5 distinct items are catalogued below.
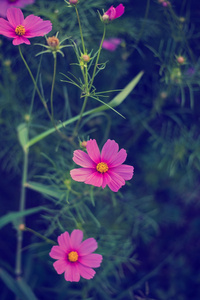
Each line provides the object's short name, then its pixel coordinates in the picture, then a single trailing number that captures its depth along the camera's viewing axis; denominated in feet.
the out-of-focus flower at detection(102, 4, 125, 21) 2.35
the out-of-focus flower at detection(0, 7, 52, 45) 2.42
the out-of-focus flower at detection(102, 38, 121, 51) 4.03
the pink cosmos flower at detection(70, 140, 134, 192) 2.29
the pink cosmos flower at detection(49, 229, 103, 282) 2.46
